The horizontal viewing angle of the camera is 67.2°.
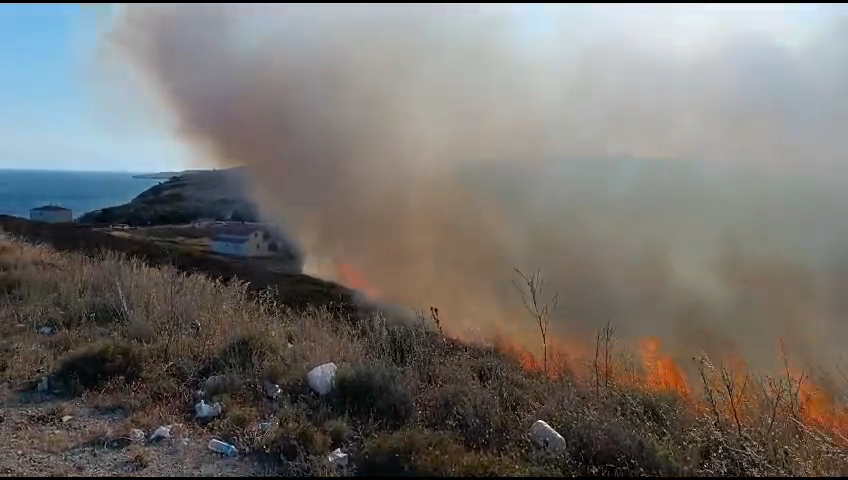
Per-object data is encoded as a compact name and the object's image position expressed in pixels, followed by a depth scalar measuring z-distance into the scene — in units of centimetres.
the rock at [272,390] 532
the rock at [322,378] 532
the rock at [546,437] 435
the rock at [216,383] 539
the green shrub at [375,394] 493
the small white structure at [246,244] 3662
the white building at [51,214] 5078
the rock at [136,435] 466
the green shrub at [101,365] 571
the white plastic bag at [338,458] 420
